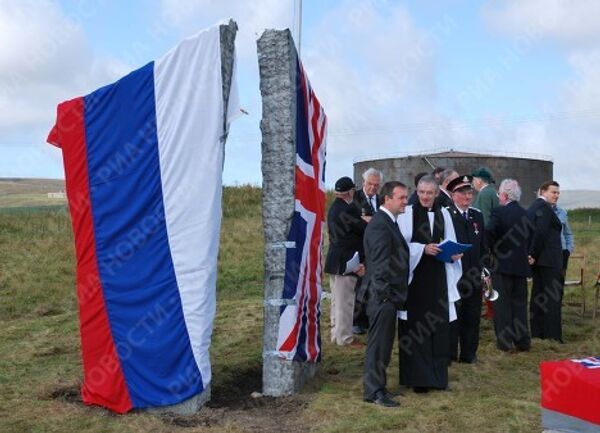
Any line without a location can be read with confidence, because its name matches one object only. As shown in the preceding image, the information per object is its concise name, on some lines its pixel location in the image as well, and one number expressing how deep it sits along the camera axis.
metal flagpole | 7.99
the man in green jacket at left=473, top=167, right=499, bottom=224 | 9.41
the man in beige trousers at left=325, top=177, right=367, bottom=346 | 8.18
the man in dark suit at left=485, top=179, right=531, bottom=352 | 8.39
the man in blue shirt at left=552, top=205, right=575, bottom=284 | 9.49
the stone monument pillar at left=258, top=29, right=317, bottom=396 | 6.07
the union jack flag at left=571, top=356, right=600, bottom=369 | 5.03
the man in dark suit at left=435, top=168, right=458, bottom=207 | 7.69
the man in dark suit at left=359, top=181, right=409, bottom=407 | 6.04
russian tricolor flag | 5.81
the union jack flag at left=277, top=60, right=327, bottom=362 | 6.20
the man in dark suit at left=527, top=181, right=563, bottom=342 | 8.86
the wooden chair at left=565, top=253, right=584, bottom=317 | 10.69
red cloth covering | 4.77
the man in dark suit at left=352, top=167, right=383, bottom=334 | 8.52
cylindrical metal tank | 33.50
